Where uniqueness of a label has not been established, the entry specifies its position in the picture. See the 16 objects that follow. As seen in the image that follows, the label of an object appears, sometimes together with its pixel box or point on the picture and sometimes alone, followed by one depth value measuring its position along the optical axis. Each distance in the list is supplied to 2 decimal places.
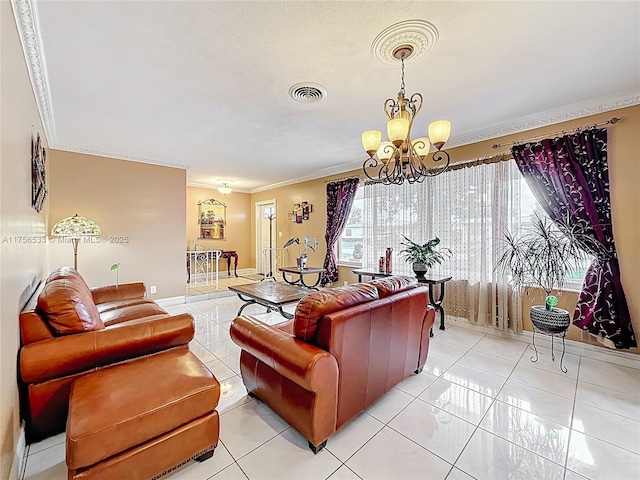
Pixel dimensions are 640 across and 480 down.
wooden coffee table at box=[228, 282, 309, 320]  3.09
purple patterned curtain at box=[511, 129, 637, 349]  2.60
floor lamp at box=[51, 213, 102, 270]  3.27
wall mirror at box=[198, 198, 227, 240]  7.09
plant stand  2.52
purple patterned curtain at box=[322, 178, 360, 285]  5.10
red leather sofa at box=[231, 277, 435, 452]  1.52
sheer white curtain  3.29
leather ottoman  1.18
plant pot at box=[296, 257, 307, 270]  4.85
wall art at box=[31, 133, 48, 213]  2.14
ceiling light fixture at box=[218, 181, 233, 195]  6.35
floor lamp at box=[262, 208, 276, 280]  6.98
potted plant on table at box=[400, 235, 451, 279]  3.65
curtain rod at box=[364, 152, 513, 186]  3.29
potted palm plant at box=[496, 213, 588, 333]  2.61
